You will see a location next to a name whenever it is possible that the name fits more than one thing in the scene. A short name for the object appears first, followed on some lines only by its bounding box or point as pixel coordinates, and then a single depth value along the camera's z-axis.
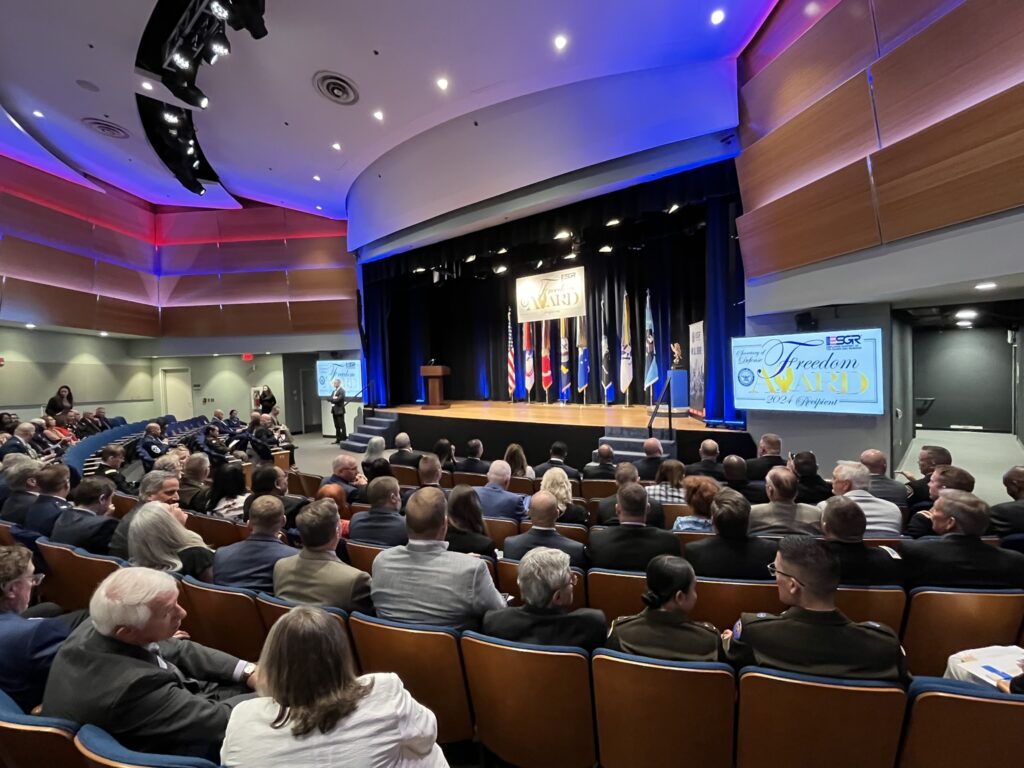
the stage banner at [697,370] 9.37
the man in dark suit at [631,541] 2.67
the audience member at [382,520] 3.10
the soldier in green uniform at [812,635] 1.57
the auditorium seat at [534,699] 1.66
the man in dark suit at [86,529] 3.07
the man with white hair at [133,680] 1.34
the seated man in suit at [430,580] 2.08
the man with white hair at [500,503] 3.84
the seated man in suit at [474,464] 5.73
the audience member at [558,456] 5.25
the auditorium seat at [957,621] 2.02
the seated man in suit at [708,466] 4.72
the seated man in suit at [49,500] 3.37
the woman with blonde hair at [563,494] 3.82
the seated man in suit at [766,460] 4.85
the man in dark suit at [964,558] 2.25
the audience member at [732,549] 2.49
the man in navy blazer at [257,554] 2.46
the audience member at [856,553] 2.32
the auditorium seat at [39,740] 1.24
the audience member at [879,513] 3.16
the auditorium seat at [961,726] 1.32
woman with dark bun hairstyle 1.68
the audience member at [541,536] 2.65
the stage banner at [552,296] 12.59
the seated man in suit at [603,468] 5.33
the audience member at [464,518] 2.92
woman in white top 1.11
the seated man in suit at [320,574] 2.22
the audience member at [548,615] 1.83
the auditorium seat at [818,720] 1.40
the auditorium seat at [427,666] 1.84
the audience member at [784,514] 3.03
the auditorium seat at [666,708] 1.52
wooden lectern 13.38
